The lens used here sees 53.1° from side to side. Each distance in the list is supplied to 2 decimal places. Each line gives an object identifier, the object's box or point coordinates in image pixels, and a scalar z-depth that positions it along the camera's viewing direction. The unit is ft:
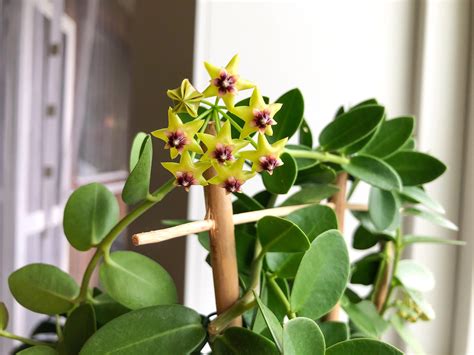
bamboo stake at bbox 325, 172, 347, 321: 1.31
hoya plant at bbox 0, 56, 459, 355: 0.83
